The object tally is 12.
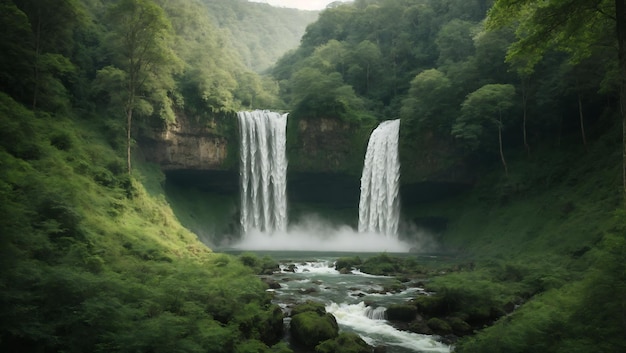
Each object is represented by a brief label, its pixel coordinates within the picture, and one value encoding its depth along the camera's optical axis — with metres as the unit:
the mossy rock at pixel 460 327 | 12.05
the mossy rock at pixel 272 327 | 10.74
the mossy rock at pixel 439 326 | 12.14
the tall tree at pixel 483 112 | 28.70
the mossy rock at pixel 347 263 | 23.70
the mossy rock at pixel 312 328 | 10.90
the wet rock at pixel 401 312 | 13.31
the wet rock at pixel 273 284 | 17.38
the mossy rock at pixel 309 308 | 12.85
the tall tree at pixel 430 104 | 33.47
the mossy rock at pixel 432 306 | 13.62
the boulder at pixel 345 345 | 10.01
